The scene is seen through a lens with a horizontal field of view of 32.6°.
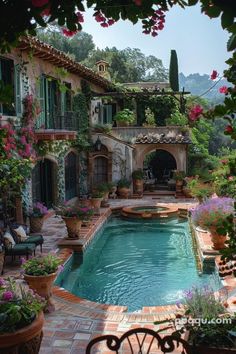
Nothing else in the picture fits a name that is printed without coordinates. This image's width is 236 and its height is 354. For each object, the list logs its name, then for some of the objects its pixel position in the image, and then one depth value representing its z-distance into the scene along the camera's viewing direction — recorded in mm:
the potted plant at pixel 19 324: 4117
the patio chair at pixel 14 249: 9500
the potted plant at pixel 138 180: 21606
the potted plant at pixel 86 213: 12172
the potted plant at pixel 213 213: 10234
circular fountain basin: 17234
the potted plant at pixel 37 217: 13234
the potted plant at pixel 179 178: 21484
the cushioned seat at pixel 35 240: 10461
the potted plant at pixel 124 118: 24422
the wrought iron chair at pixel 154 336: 3233
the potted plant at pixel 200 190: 17266
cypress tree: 29484
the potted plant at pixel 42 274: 7125
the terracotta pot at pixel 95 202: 17109
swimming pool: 8977
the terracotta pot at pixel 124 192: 20891
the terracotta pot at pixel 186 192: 20819
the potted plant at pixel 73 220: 12070
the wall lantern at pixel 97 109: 23047
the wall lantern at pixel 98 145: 20703
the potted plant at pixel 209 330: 3627
